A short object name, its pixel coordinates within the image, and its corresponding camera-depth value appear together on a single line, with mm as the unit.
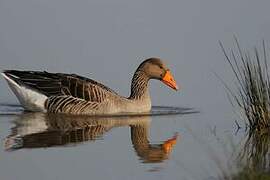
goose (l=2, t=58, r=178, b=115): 15969
